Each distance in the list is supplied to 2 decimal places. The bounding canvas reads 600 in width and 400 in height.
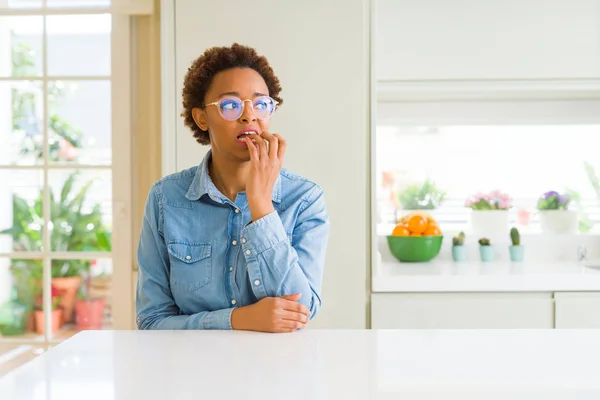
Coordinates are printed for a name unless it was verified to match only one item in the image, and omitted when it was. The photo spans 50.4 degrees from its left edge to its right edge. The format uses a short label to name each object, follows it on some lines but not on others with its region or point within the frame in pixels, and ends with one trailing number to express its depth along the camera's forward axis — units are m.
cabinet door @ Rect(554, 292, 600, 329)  2.44
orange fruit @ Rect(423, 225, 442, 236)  2.94
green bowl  2.88
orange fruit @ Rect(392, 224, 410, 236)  2.94
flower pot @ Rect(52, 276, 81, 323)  2.81
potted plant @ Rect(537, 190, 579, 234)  3.19
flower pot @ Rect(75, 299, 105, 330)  2.85
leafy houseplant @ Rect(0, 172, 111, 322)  2.80
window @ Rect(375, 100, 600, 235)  3.22
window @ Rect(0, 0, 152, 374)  2.78
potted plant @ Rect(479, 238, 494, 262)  3.02
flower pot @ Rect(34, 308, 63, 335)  2.83
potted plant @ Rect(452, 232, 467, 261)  3.04
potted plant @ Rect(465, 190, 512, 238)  3.19
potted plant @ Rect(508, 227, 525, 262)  3.01
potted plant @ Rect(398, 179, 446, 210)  3.24
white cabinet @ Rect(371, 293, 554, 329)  2.45
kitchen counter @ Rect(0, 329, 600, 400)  0.88
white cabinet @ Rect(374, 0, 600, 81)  2.69
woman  1.43
